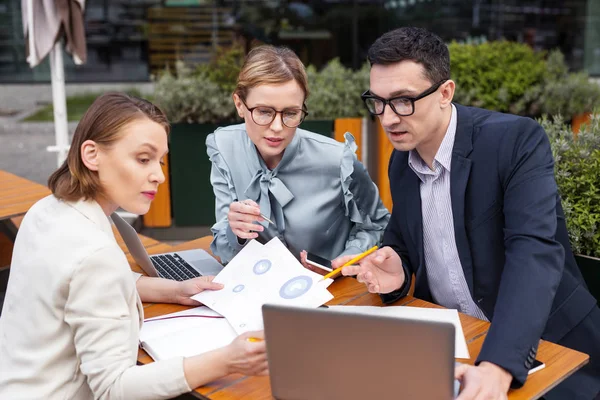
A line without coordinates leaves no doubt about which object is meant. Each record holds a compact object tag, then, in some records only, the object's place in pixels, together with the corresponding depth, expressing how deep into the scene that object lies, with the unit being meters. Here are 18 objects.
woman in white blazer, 1.60
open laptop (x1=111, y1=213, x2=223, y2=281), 2.31
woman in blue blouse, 2.45
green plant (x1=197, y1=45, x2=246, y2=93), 5.63
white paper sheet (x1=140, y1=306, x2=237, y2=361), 1.85
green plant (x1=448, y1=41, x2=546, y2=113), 6.09
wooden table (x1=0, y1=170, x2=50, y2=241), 3.48
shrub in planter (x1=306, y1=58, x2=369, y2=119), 5.70
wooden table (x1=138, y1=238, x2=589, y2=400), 1.66
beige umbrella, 4.96
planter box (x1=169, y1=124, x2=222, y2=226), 5.41
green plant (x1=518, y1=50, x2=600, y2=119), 6.11
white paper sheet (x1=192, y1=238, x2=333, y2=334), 2.04
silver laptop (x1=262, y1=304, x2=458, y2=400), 1.38
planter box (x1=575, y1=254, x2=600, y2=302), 2.82
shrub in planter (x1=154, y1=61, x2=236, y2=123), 5.41
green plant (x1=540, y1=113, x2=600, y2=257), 2.89
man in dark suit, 2.02
